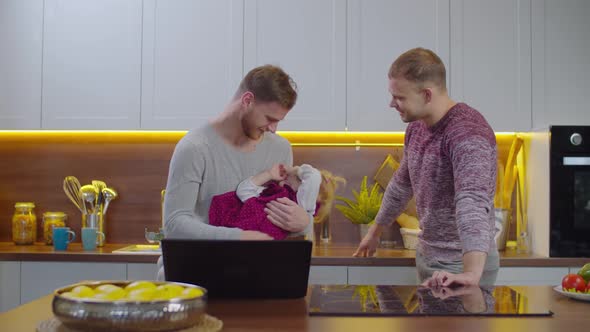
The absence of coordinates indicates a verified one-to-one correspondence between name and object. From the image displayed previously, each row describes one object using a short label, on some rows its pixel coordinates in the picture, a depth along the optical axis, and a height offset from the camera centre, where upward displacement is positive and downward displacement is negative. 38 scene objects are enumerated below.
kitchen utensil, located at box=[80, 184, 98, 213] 3.56 -0.06
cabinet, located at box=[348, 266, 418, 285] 3.02 -0.38
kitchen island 1.38 -0.28
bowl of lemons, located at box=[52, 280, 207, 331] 1.21 -0.22
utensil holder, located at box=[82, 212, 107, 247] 3.49 -0.19
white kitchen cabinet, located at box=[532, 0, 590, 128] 3.35 +0.57
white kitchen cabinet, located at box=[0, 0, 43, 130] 3.40 +0.57
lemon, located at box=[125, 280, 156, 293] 1.39 -0.20
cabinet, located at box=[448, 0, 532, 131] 3.35 +0.60
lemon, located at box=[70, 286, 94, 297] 1.33 -0.21
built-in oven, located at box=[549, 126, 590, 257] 3.09 -0.02
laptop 1.60 -0.19
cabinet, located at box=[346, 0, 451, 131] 3.36 +0.68
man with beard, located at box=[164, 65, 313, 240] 1.99 +0.08
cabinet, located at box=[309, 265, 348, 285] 3.05 -0.38
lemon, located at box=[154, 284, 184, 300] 1.33 -0.21
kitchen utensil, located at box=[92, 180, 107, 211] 3.59 -0.05
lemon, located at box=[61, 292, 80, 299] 1.26 -0.21
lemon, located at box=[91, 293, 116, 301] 1.28 -0.21
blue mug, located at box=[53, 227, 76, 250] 3.29 -0.26
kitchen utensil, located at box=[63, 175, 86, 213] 3.65 -0.04
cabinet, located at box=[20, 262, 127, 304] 3.12 -0.40
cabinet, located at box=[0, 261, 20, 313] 3.12 -0.45
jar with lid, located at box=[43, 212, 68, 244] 3.56 -0.21
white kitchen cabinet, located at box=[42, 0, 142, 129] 3.38 +0.56
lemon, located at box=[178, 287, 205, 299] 1.31 -0.20
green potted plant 3.51 -0.11
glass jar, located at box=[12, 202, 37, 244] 3.54 -0.22
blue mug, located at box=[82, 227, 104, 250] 3.33 -0.26
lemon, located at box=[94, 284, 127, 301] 1.30 -0.20
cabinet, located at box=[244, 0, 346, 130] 3.36 +0.64
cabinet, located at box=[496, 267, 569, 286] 3.05 -0.38
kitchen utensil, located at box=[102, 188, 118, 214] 3.65 -0.07
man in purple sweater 2.02 +0.06
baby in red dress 1.94 -0.04
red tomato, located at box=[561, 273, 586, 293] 1.77 -0.24
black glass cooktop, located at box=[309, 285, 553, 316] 1.54 -0.27
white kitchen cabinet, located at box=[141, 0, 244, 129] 3.37 +0.58
